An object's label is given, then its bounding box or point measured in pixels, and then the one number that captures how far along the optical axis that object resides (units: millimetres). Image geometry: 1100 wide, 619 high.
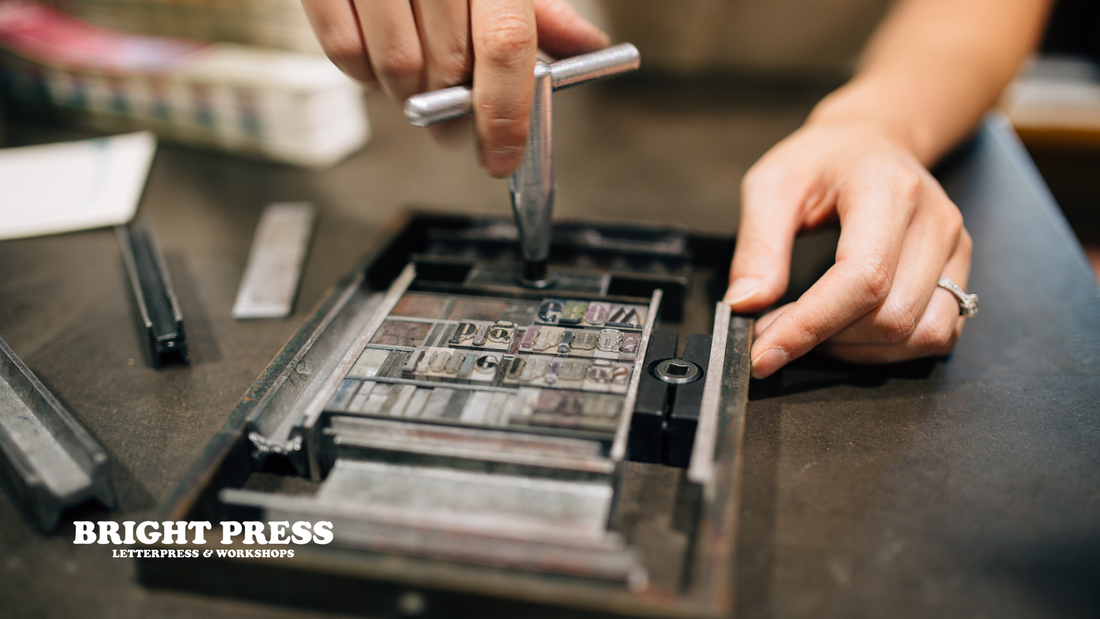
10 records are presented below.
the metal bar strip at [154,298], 494
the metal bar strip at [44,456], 430
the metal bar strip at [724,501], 399
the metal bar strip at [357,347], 443
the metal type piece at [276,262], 531
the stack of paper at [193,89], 642
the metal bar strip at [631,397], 428
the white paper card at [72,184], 590
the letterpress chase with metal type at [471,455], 402
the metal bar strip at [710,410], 422
